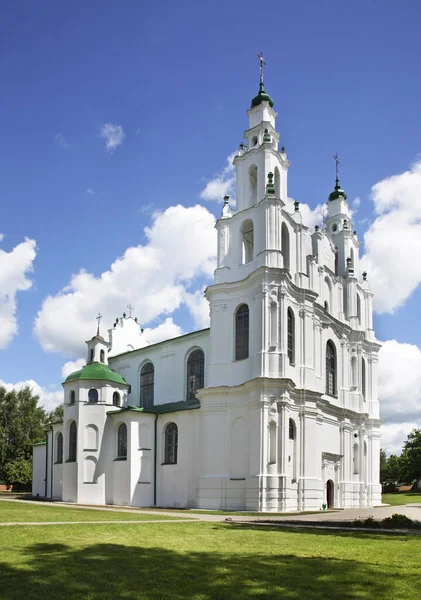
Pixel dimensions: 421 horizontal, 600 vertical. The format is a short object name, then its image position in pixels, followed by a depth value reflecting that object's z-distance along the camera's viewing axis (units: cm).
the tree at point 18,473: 6500
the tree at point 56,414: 7988
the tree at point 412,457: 7462
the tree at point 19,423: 7131
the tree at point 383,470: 10431
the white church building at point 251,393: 3725
